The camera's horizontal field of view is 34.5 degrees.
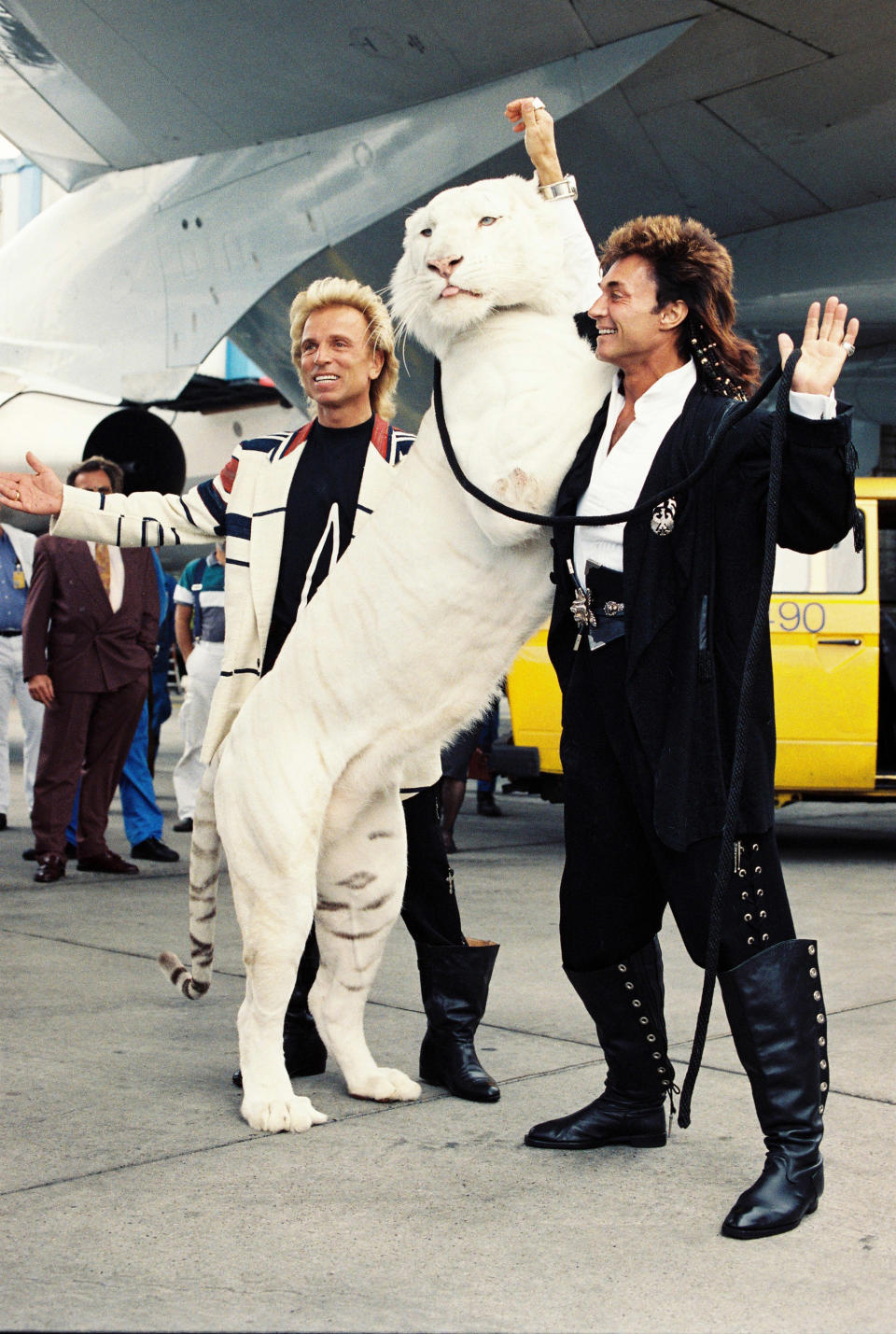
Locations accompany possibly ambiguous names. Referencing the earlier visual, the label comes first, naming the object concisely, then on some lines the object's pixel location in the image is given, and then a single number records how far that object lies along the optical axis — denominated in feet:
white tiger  8.55
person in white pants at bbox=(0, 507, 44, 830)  25.29
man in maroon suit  21.80
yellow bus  22.68
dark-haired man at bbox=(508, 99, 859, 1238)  8.20
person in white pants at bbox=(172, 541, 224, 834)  26.32
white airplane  25.70
